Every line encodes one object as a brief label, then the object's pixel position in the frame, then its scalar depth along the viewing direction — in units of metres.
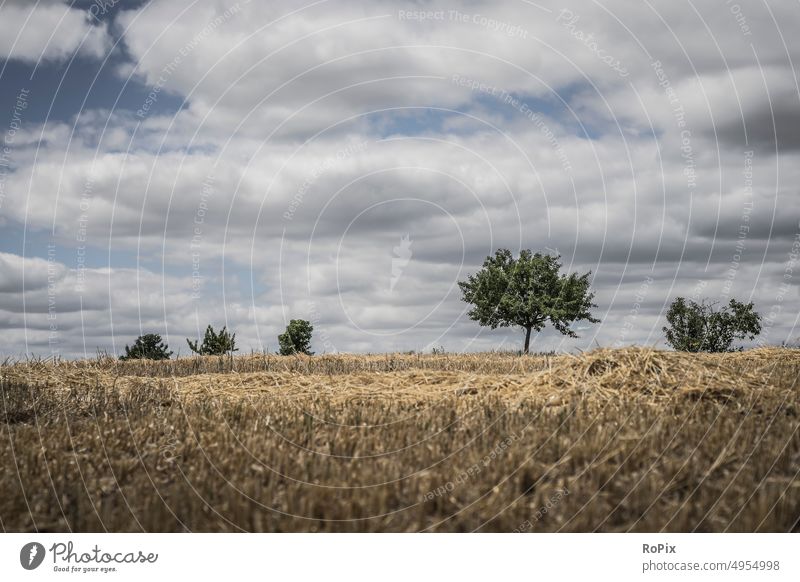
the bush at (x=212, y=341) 49.34
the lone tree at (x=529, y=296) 57.34
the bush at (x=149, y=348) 51.50
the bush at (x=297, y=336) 59.38
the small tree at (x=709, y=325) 48.19
